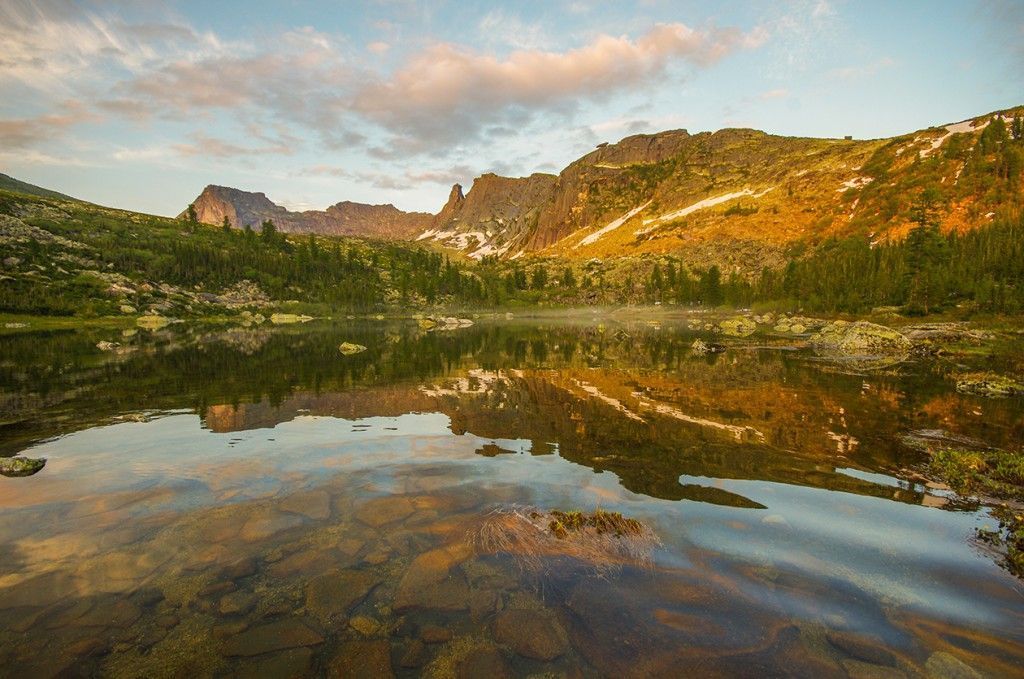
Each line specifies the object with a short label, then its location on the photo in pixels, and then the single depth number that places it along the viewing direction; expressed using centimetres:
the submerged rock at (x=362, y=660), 634
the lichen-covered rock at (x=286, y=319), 13200
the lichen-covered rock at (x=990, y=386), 2458
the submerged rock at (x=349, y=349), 5008
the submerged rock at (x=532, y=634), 674
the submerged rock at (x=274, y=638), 679
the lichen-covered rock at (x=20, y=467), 1411
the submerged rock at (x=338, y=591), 766
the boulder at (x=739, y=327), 7669
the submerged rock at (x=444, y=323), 10390
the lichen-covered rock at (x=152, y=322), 10194
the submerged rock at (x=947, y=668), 617
